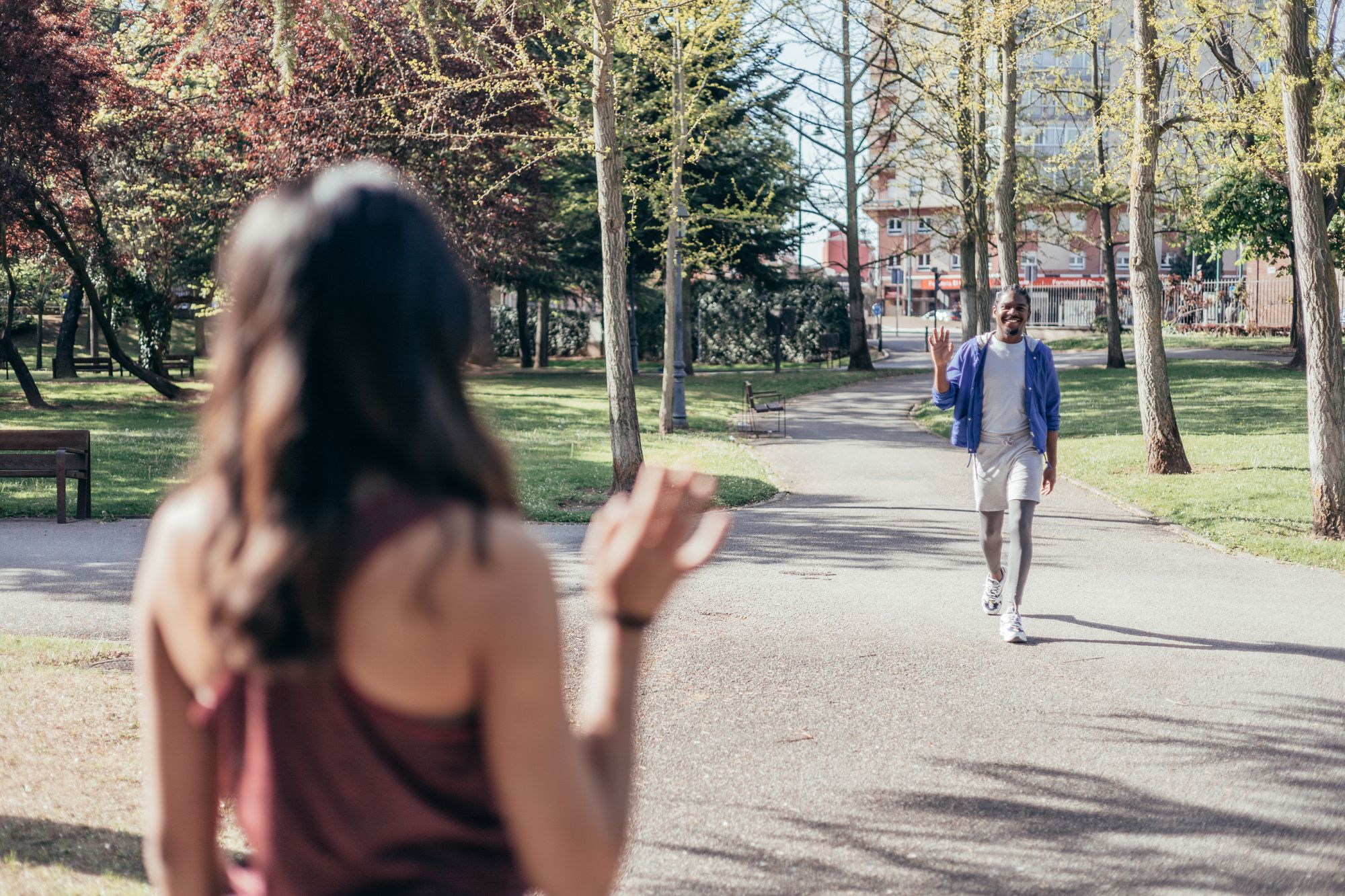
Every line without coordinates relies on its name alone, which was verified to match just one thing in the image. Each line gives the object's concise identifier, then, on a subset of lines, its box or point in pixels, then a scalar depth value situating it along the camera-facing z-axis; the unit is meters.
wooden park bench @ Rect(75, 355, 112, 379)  31.91
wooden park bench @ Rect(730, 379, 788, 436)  19.47
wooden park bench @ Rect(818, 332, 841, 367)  35.44
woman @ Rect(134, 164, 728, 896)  1.32
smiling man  7.22
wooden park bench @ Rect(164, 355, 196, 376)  31.36
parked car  70.13
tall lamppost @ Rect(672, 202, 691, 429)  19.78
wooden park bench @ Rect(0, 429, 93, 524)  11.73
